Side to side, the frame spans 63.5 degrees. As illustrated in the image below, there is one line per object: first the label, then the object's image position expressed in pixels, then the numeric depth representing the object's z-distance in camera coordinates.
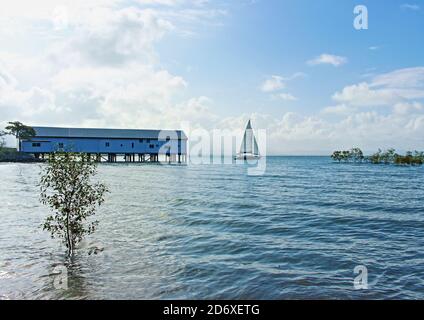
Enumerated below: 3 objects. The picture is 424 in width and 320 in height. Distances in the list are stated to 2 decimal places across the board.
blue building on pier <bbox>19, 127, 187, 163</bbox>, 105.88
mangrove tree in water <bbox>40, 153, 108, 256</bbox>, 14.61
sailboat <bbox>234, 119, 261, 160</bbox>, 155.40
